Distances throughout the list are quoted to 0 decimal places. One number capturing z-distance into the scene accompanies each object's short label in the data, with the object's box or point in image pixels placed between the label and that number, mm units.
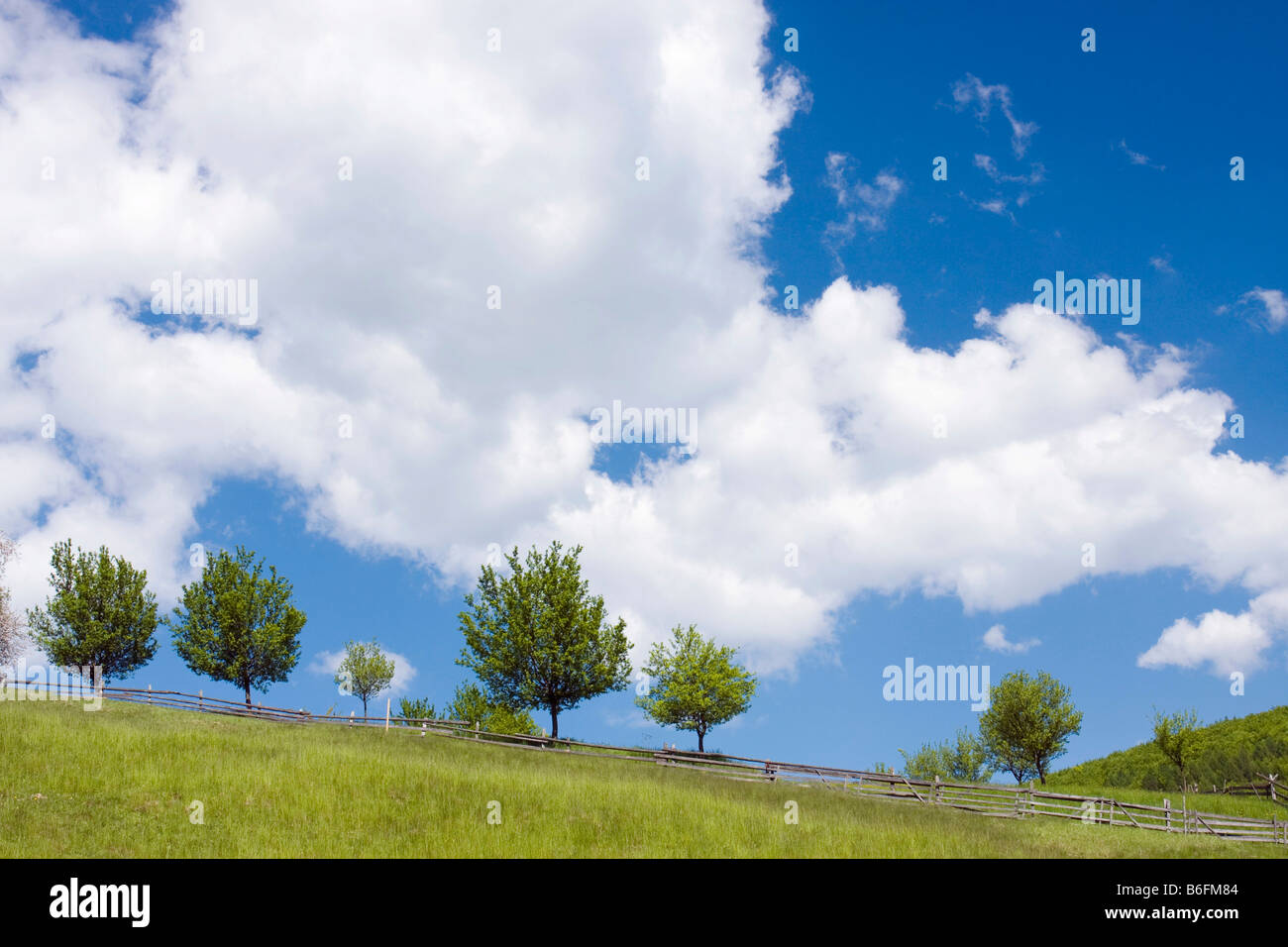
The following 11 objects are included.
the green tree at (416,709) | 61562
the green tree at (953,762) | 73938
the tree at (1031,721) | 59500
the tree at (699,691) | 53875
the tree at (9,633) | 59062
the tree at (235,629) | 55875
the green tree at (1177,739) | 53375
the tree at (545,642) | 49688
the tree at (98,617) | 55219
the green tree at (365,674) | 77500
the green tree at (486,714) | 47875
